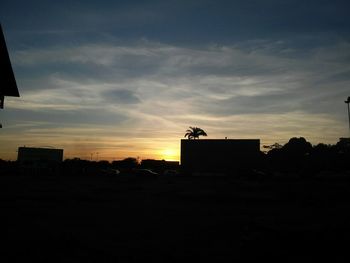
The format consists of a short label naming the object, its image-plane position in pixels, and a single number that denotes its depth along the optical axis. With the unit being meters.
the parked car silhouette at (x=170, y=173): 62.96
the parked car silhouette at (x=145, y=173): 55.24
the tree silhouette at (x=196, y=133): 77.50
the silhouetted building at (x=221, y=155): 67.06
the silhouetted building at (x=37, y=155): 73.52
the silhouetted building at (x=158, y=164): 98.68
